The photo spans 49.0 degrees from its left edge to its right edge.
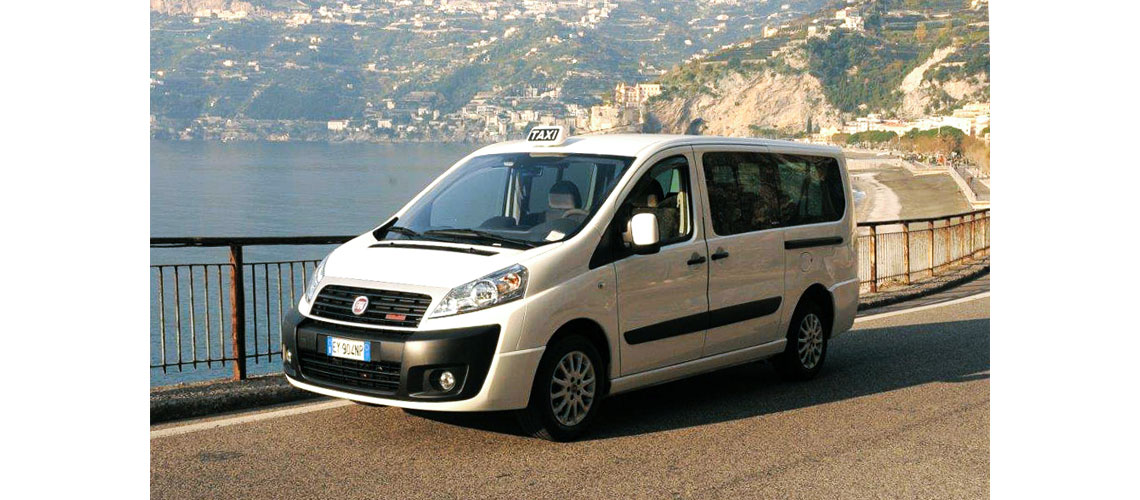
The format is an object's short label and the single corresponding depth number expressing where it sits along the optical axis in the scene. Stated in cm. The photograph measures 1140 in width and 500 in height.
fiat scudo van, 658
